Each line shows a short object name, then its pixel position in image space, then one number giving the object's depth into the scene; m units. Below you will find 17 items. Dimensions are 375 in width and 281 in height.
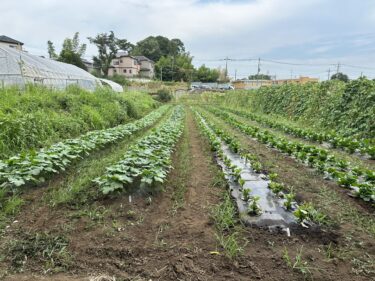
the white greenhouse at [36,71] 11.88
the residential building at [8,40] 39.12
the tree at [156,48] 81.12
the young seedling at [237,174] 4.35
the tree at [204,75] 73.44
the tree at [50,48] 60.92
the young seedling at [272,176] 4.28
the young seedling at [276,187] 3.76
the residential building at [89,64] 60.67
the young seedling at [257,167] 4.87
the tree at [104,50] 59.19
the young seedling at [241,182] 3.96
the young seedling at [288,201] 3.35
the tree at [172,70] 65.81
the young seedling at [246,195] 3.59
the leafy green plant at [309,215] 3.05
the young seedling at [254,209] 3.25
